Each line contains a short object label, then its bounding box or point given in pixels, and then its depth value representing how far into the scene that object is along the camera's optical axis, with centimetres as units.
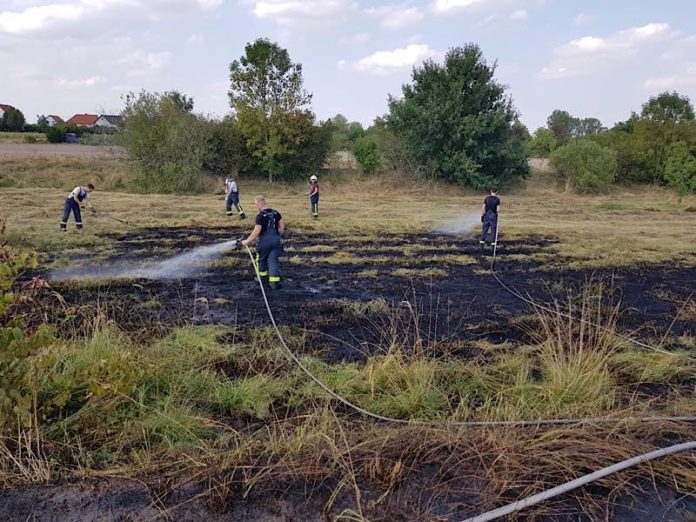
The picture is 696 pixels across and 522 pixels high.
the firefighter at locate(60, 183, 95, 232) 1287
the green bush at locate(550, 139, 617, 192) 2938
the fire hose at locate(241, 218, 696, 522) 272
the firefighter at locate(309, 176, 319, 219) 1678
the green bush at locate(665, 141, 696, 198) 2769
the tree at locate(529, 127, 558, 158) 4681
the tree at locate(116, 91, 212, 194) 2464
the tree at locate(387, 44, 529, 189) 2747
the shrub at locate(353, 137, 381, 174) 3080
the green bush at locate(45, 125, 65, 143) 4212
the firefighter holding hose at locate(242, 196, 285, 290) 836
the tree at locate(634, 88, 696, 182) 2966
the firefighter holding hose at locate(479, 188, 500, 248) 1232
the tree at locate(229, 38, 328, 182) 2606
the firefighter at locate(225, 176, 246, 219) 1648
